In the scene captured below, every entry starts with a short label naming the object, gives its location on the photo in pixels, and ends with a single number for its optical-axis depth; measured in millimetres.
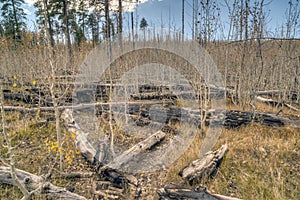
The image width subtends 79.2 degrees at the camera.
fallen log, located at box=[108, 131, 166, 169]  2980
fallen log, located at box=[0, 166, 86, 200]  2256
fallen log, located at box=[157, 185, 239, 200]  2088
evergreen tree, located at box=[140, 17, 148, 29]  31906
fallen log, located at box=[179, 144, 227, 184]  2684
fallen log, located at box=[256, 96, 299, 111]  5382
